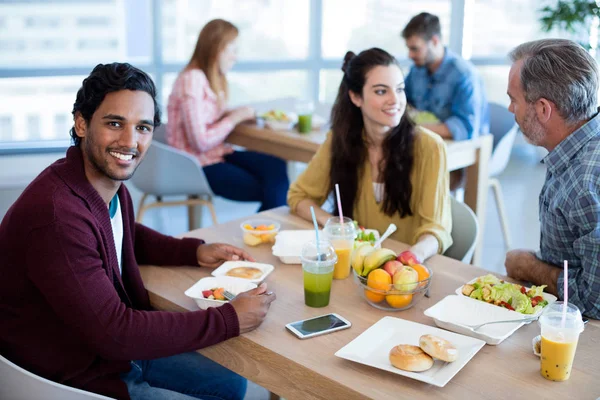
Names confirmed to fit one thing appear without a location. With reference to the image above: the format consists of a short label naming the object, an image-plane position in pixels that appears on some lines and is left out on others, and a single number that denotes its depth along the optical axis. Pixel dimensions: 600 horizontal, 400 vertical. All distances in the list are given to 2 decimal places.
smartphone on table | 1.58
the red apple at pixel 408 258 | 1.76
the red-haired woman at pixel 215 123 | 3.66
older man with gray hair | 1.66
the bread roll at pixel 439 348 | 1.42
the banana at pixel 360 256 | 1.75
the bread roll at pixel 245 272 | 1.84
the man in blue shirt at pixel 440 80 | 3.69
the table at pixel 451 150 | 3.46
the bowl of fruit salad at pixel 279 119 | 3.73
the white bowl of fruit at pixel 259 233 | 2.12
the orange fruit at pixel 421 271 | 1.71
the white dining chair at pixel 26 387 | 1.36
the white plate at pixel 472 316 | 1.55
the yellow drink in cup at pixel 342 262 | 1.89
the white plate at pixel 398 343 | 1.40
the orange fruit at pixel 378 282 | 1.67
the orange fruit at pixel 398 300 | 1.67
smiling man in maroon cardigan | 1.50
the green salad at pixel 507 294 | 1.65
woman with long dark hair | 2.34
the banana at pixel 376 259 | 1.73
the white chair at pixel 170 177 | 3.43
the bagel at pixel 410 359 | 1.41
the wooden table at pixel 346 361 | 1.37
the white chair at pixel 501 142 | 4.04
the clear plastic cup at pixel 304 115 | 3.62
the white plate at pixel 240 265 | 1.88
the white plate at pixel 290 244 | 1.98
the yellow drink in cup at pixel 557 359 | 1.37
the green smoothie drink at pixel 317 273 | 1.69
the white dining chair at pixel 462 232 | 2.30
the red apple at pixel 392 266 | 1.71
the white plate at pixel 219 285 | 1.75
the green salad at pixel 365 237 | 2.04
